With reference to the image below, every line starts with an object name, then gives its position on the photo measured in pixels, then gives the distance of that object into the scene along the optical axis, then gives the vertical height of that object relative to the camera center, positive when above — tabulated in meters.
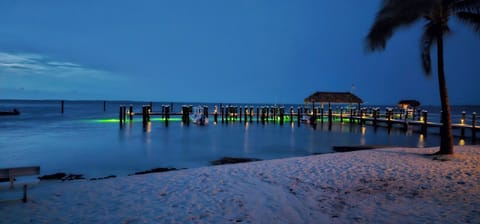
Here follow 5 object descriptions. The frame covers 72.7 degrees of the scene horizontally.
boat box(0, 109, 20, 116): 41.48 -0.80
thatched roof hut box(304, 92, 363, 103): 35.97 +1.19
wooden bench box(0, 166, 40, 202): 5.36 -1.11
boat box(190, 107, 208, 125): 30.56 -1.07
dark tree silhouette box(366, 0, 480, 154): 9.32 +2.59
